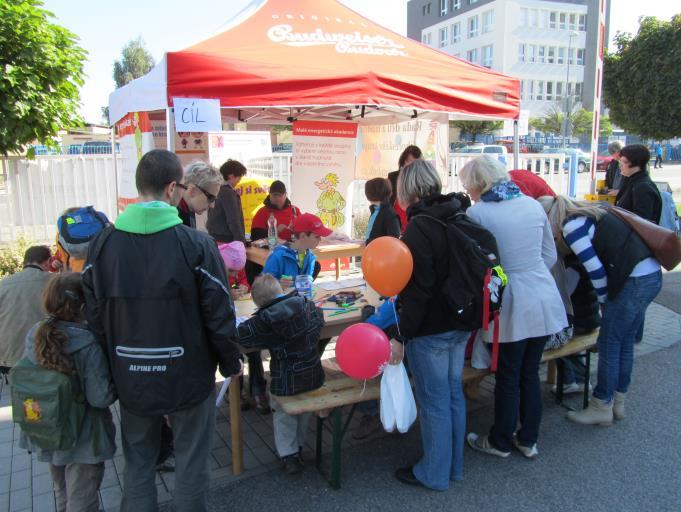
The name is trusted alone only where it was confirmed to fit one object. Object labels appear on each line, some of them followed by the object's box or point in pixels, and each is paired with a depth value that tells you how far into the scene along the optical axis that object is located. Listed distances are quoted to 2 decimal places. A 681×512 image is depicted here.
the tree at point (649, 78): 10.86
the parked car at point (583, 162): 28.88
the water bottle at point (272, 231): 5.19
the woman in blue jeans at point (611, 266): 3.19
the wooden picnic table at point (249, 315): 2.99
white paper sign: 3.89
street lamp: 44.56
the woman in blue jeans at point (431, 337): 2.54
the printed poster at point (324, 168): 7.06
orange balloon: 2.48
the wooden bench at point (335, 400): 2.78
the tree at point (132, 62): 50.03
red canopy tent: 4.05
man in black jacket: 1.98
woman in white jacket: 2.82
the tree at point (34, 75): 6.58
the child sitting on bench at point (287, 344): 2.68
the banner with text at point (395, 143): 7.11
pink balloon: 2.59
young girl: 2.12
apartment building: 44.69
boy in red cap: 3.54
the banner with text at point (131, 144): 4.84
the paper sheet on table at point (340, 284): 4.10
